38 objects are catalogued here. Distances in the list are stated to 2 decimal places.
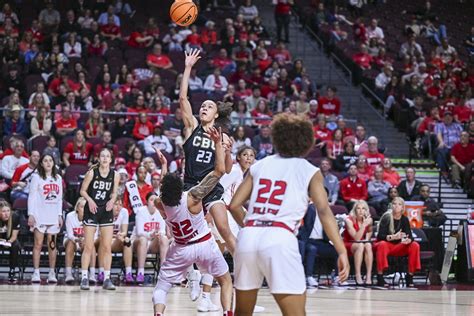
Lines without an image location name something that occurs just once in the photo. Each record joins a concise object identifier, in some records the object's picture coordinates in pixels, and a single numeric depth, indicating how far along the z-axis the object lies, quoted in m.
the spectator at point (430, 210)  19.17
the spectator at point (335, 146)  20.78
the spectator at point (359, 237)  17.25
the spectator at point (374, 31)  27.96
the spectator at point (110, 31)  24.48
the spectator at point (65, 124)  19.86
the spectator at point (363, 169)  20.23
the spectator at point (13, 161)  18.42
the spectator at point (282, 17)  26.95
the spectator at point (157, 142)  19.62
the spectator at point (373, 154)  20.83
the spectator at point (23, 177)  18.02
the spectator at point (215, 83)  22.89
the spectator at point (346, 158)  20.48
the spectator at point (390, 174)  20.38
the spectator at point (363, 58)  26.38
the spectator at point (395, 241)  17.38
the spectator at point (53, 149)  17.80
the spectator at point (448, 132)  22.77
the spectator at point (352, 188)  19.33
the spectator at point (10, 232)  16.69
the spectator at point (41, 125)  19.62
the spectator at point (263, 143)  19.99
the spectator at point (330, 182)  18.95
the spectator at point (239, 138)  20.02
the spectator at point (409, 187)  19.89
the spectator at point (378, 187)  19.72
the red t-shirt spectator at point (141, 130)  20.33
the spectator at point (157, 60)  23.39
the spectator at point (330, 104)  23.34
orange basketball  14.60
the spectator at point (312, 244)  17.16
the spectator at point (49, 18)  24.31
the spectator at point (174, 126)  20.38
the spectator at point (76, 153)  18.88
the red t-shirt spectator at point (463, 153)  22.11
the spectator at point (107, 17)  24.75
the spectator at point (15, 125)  19.83
